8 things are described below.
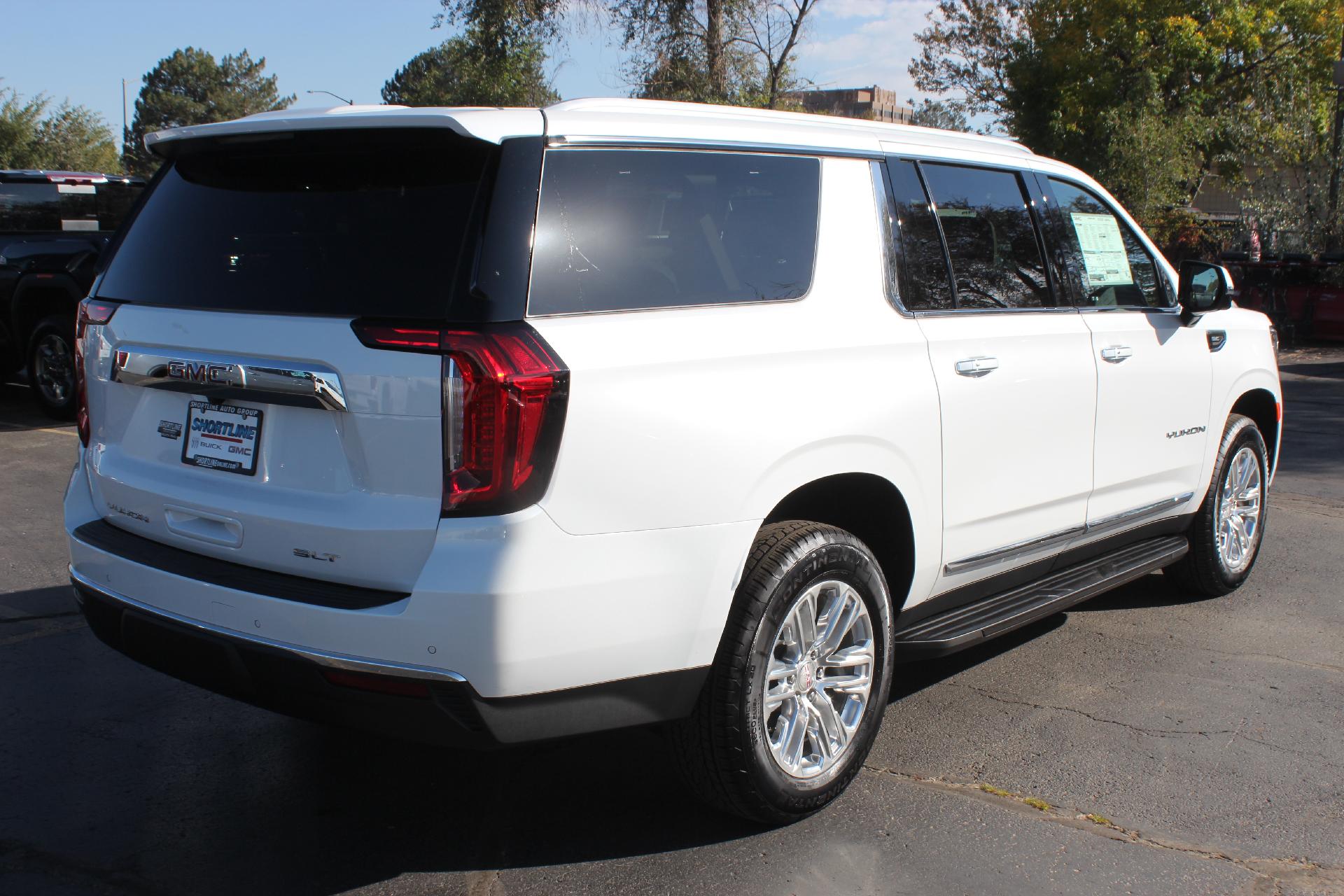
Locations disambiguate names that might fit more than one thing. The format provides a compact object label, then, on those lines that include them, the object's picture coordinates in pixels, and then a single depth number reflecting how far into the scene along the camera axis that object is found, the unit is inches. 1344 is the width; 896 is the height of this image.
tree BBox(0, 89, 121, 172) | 1638.8
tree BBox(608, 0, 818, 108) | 959.6
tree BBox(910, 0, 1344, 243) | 1227.9
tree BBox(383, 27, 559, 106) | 1018.1
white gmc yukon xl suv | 110.3
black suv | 427.5
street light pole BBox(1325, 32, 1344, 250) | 772.6
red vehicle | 701.9
